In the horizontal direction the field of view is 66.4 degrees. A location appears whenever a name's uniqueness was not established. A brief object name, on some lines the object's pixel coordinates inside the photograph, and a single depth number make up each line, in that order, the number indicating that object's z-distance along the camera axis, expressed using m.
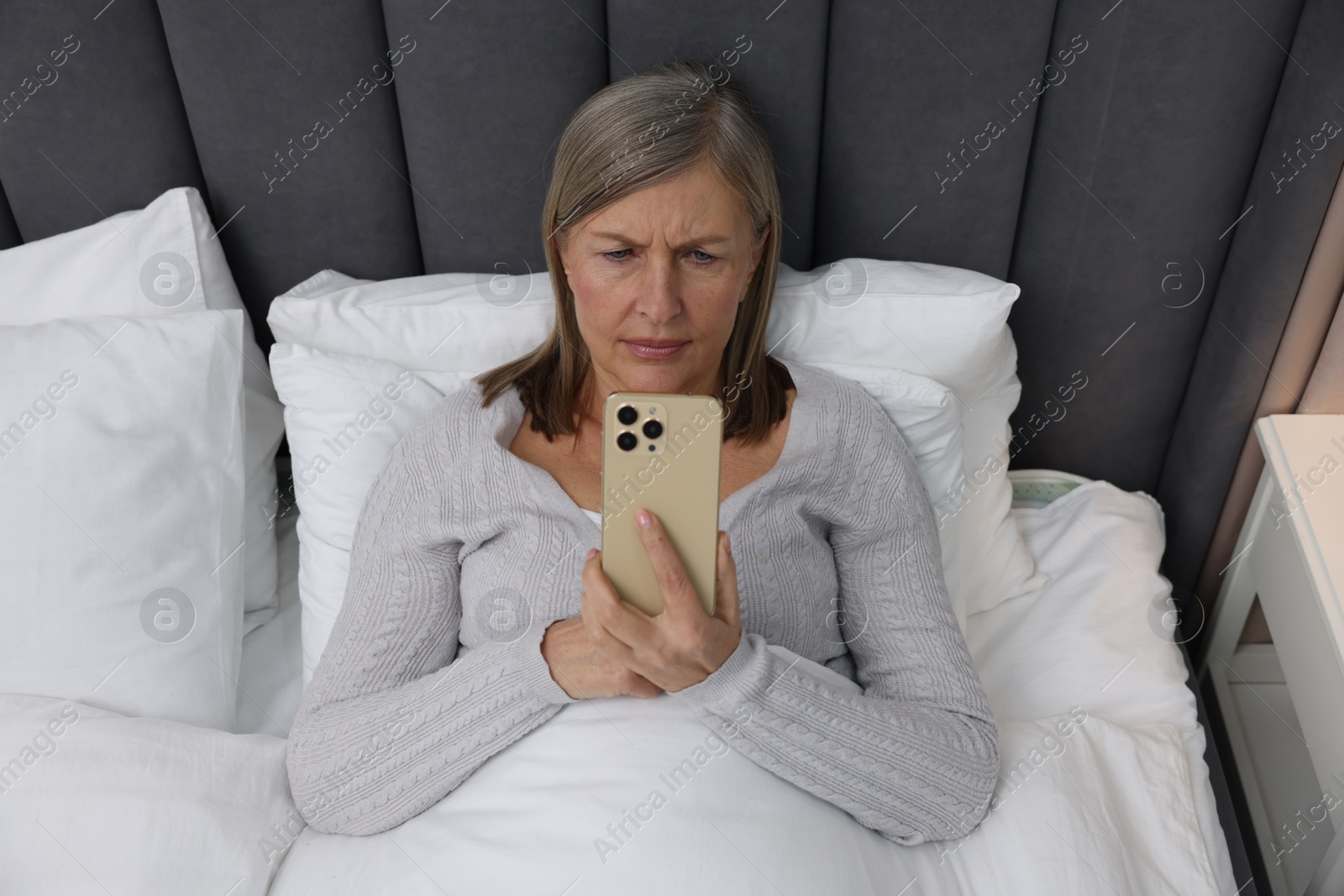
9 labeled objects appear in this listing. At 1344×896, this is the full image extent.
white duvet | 0.89
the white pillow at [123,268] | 1.25
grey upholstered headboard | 1.14
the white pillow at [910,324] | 1.22
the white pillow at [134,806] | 0.93
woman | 0.95
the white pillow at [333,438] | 1.22
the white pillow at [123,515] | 1.07
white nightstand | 1.13
